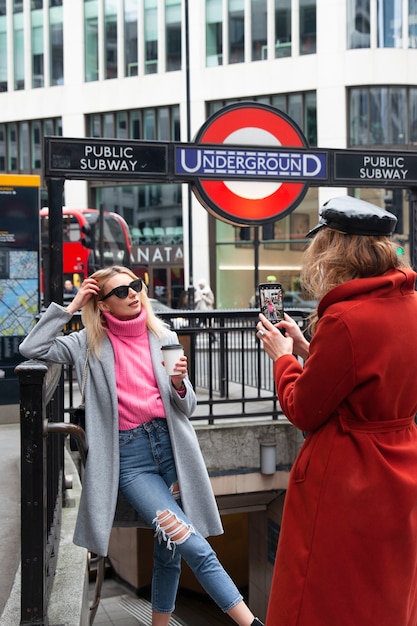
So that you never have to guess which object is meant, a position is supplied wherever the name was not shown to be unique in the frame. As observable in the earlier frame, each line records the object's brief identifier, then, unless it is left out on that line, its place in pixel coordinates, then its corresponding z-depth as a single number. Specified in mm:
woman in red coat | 2238
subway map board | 8688
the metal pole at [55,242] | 5195
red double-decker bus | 20466
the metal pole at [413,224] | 6623
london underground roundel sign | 5867
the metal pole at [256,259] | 12094
